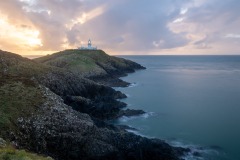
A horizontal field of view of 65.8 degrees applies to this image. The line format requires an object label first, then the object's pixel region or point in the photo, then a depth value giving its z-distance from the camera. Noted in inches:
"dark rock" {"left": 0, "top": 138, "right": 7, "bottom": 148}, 771.0
